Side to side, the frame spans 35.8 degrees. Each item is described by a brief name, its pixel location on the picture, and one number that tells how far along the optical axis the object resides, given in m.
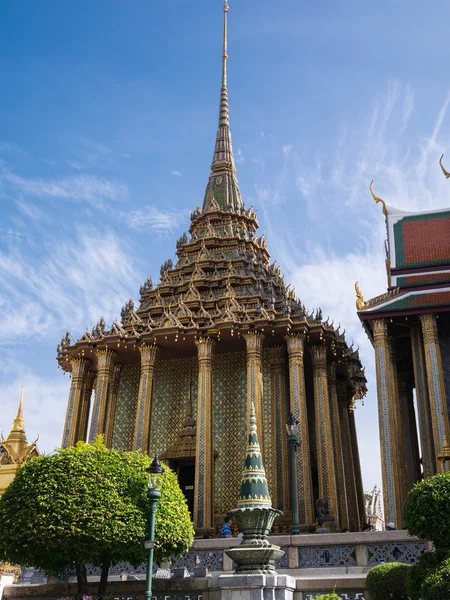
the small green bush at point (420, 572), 10.45
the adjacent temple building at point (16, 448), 28.78
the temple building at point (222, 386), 24.66
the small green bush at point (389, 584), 11.20
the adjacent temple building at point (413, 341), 20.88
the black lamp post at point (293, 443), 16.43
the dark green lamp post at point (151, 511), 11.66
